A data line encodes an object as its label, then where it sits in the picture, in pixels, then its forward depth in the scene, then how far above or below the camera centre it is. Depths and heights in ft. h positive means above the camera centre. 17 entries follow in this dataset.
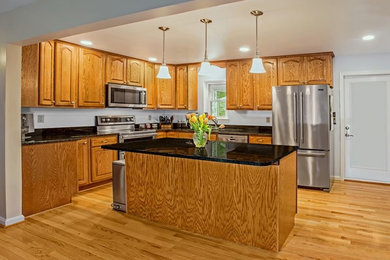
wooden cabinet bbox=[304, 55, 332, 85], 15.40 +3.28
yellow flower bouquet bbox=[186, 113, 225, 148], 9.71 +0.03
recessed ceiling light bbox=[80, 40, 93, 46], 13.53 +4.27
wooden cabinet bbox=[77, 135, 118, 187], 13.78 -1.66
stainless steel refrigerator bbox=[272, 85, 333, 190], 14.25 +0.09
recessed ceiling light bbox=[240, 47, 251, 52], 14.77 +4.27
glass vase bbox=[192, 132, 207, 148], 9.82 -0.40
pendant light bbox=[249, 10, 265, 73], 9.59 +2.22
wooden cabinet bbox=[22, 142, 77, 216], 10.55 -1.92
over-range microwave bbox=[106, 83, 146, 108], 15.78 +1.94
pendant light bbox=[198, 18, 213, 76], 9.97 +2.13
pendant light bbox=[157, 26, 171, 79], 11.09 +2.26
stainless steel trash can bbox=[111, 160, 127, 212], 11.18 -2.35
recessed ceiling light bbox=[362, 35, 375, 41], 12.42 +4.12
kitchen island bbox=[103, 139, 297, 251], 8.05 -2.01
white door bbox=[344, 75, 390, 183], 15.83 -0.02
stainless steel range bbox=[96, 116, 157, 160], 15.96 -0.06
